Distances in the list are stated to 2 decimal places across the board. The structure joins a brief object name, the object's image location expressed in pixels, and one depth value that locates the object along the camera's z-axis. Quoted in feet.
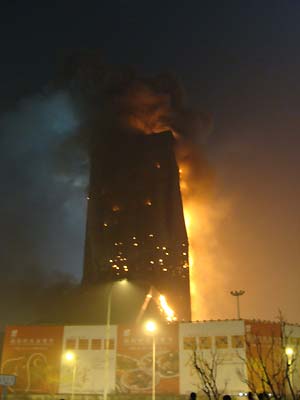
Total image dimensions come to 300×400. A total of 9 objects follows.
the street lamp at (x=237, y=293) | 205.87
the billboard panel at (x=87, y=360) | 154.81
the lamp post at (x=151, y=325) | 98.39
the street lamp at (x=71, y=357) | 153.91
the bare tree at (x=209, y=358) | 148.29
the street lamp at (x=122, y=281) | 255.19
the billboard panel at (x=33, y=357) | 158.61
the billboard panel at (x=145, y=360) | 152.76
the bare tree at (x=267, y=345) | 147.43
